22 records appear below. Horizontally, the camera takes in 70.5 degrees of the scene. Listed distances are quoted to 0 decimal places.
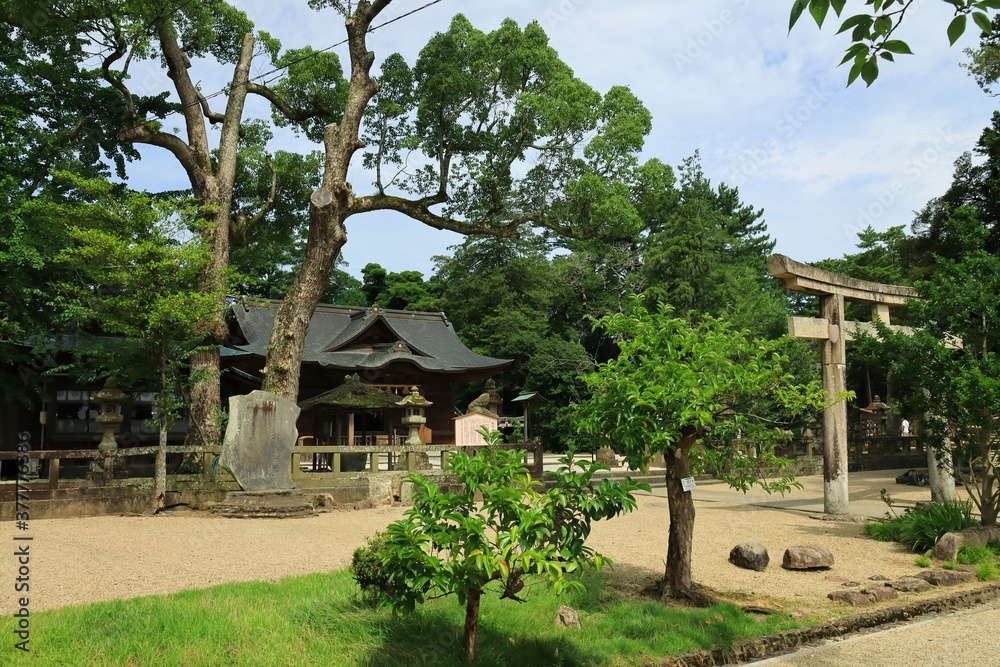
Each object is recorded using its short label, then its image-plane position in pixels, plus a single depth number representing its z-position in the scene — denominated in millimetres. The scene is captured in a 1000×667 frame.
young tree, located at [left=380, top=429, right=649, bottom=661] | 4438
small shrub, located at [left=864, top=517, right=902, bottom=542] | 10039
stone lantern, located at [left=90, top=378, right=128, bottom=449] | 13148
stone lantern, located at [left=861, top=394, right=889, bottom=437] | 27016
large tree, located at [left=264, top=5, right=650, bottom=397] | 17062
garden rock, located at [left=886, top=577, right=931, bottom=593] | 7371
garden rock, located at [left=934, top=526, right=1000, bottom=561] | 8586
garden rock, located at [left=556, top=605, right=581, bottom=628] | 5855
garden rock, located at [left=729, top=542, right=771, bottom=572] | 8328
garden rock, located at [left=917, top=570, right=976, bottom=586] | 7605
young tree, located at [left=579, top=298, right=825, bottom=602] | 6281
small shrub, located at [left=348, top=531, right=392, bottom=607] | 5836
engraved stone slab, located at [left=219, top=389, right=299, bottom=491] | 12727
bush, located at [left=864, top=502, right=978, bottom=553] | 9336
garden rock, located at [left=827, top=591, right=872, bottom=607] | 6879
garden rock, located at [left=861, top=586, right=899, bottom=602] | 7020
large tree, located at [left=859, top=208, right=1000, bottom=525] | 8992
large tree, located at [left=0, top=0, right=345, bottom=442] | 15070
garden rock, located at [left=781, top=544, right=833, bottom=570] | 8258
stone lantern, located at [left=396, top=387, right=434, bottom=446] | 16031
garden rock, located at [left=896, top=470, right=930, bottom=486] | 17562
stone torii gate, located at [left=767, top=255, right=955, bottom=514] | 12109
